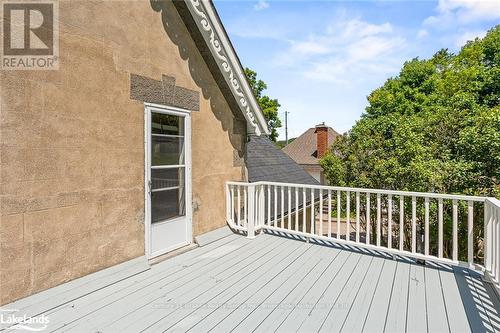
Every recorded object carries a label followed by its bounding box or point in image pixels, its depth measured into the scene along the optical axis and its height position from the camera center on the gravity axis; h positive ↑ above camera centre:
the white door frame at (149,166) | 3.73 +0.01
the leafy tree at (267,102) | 22.80 +5.44
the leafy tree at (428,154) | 5.49 +0.29
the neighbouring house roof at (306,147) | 25.60 +1.84
